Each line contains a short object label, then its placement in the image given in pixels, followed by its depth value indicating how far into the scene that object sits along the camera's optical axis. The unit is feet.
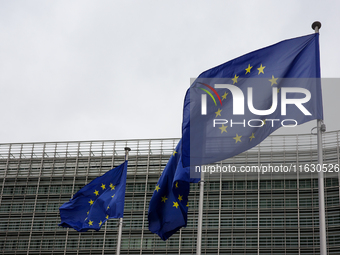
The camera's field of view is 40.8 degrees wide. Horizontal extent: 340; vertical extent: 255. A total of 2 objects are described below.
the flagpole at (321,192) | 34.00
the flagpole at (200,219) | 43.78
